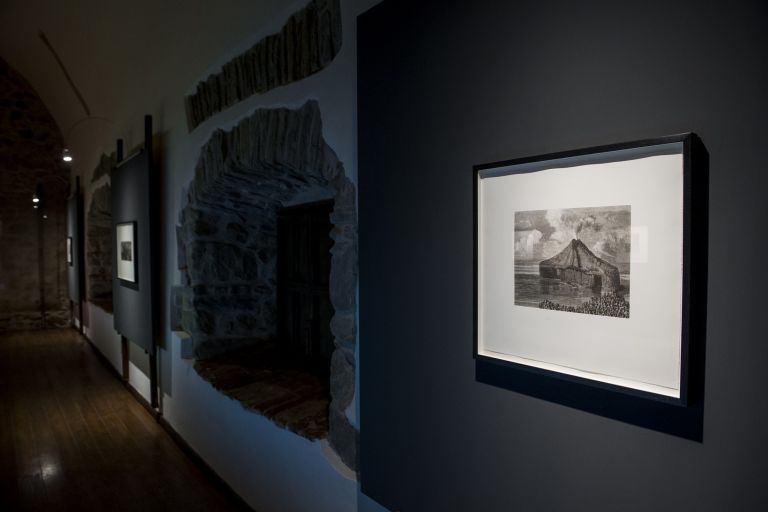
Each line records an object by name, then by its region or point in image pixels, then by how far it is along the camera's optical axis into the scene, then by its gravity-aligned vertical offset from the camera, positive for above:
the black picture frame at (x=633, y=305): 0.74 -0.12
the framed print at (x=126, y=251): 3.67 -0.06
